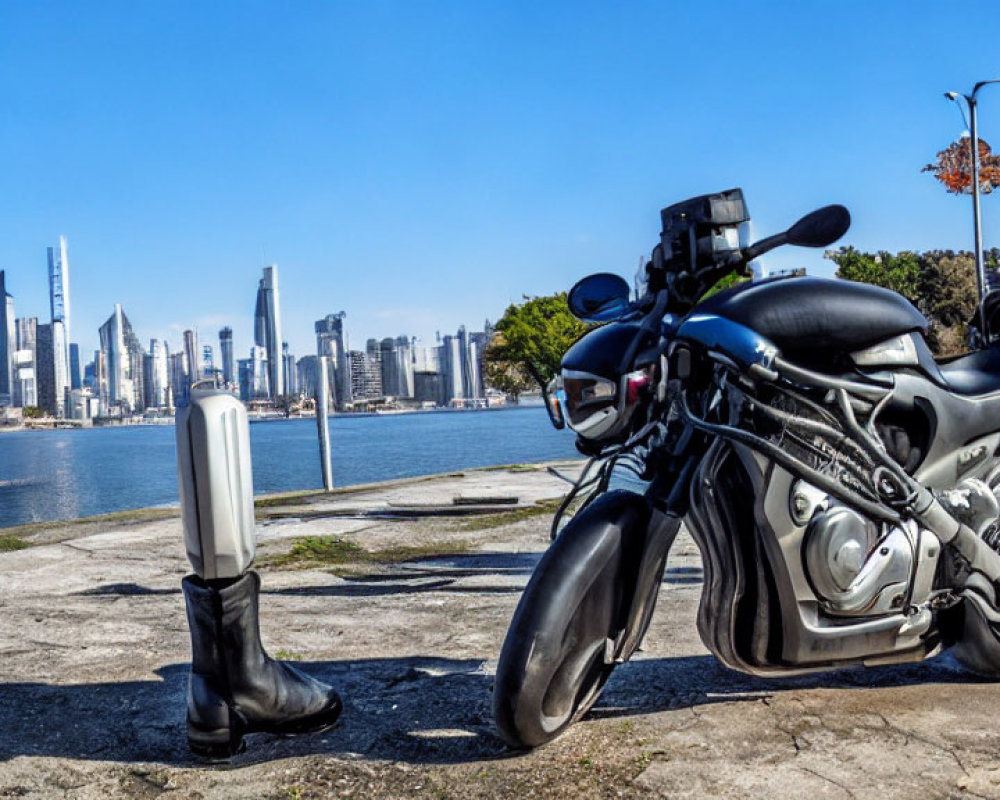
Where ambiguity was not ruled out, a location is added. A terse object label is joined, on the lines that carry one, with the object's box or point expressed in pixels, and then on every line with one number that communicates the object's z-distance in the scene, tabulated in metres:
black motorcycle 2.53
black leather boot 2.73
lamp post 20.59
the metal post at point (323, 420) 15.11
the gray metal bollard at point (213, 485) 2.71
